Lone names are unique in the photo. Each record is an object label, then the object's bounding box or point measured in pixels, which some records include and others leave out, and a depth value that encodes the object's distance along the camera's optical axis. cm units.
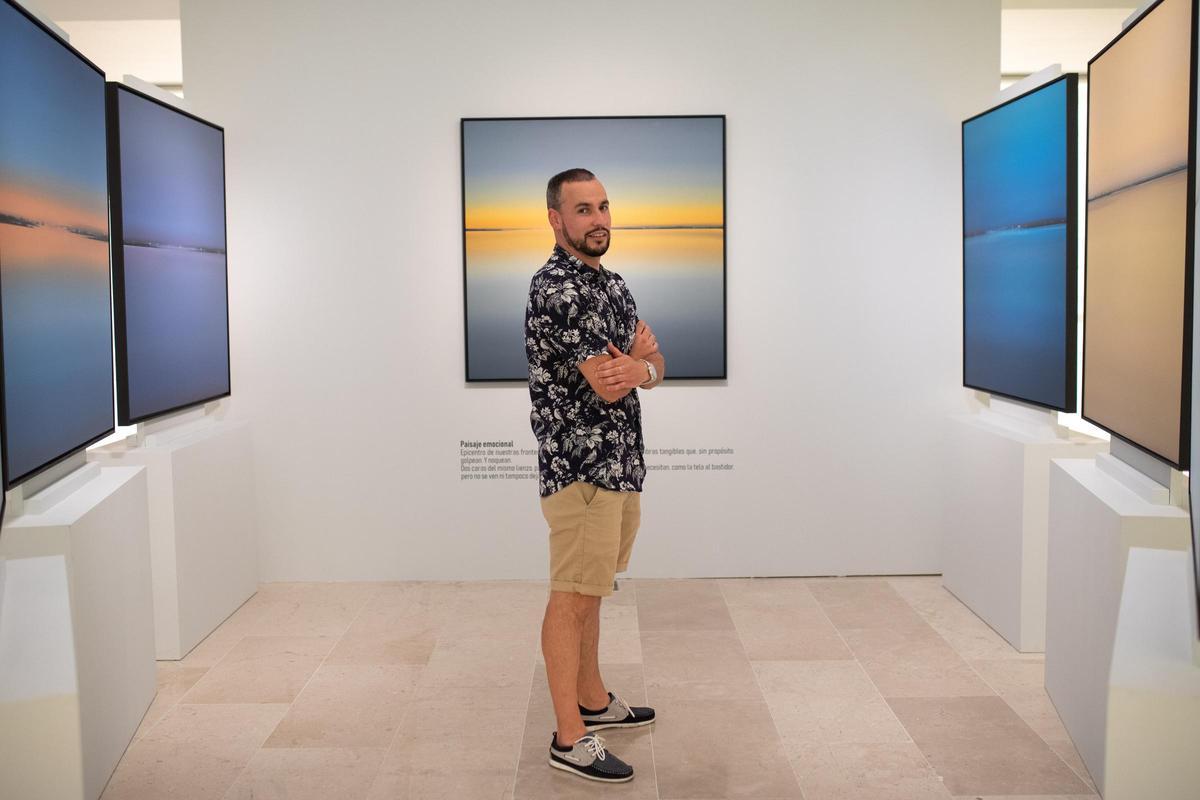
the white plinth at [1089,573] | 319
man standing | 348
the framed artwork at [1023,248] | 452
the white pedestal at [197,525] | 473
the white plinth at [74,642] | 300
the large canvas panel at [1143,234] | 314
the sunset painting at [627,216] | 588
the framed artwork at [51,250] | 323
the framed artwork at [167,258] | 456
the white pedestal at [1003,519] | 473
